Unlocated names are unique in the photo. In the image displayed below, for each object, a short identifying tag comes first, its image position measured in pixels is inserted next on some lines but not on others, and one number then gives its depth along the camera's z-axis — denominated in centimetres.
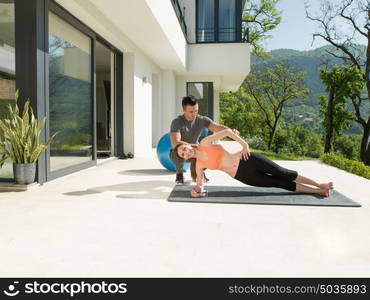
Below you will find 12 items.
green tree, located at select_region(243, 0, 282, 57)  2448
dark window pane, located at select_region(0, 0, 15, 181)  436
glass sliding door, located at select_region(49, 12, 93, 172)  507
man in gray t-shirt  456
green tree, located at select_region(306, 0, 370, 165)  1778
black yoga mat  373
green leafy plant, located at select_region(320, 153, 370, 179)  773
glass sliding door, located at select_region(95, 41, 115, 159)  845
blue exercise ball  584
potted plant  420
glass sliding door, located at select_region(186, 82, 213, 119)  1389
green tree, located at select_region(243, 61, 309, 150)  2625
